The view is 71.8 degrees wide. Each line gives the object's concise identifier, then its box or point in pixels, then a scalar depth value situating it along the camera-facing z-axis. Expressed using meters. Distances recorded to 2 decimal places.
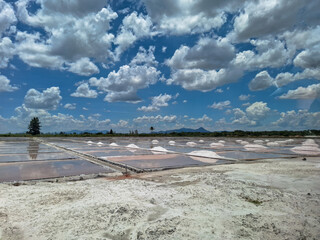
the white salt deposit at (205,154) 10.28
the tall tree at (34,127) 58.16
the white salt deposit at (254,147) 15.96
